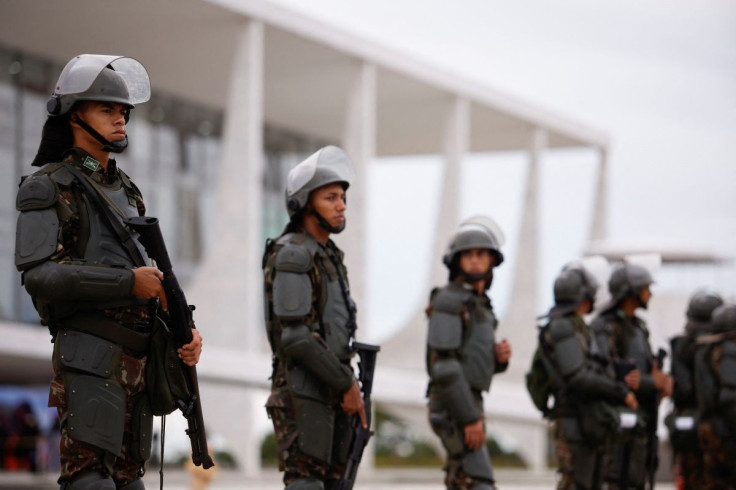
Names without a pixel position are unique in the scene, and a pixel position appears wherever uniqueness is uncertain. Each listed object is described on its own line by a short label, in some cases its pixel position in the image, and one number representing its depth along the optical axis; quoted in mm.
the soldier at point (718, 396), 23797
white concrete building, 51062
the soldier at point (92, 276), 10578
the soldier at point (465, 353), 17469
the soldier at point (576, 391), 19797
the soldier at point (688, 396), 24828
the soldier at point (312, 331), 13680
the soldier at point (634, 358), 21141
